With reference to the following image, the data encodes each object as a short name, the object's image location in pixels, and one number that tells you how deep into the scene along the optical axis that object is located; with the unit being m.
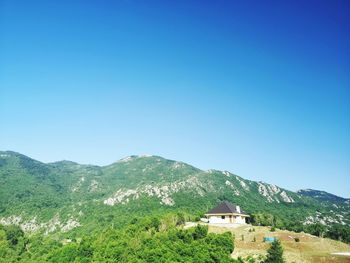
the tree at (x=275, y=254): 54.69
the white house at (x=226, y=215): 89.44
